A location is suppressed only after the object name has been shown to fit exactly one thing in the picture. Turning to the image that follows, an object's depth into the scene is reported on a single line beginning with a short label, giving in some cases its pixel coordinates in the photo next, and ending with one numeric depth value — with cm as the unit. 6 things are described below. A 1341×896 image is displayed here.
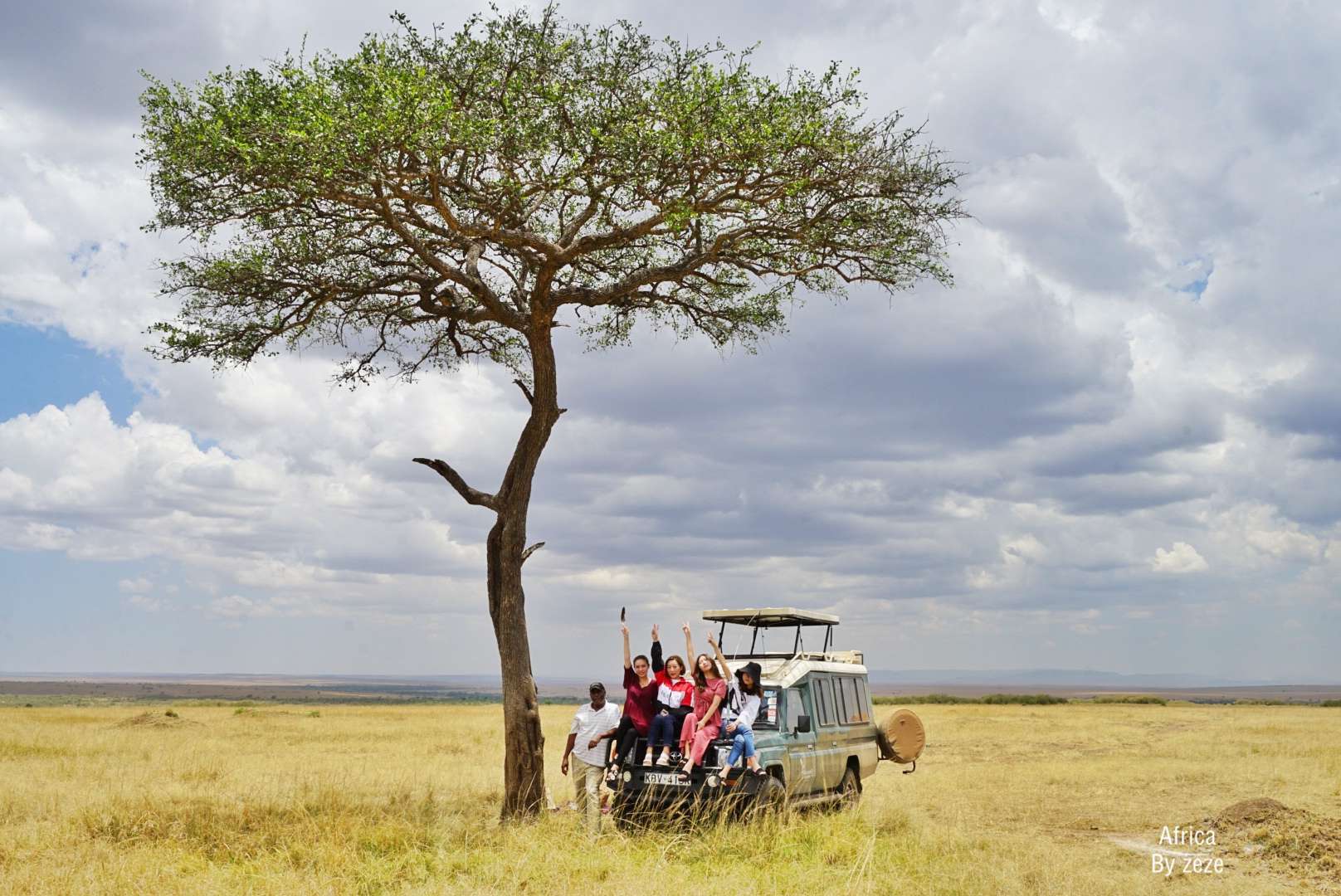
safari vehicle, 1272
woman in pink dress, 1292
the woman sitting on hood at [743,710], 1272
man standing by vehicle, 1347
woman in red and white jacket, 1317
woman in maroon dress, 1337
